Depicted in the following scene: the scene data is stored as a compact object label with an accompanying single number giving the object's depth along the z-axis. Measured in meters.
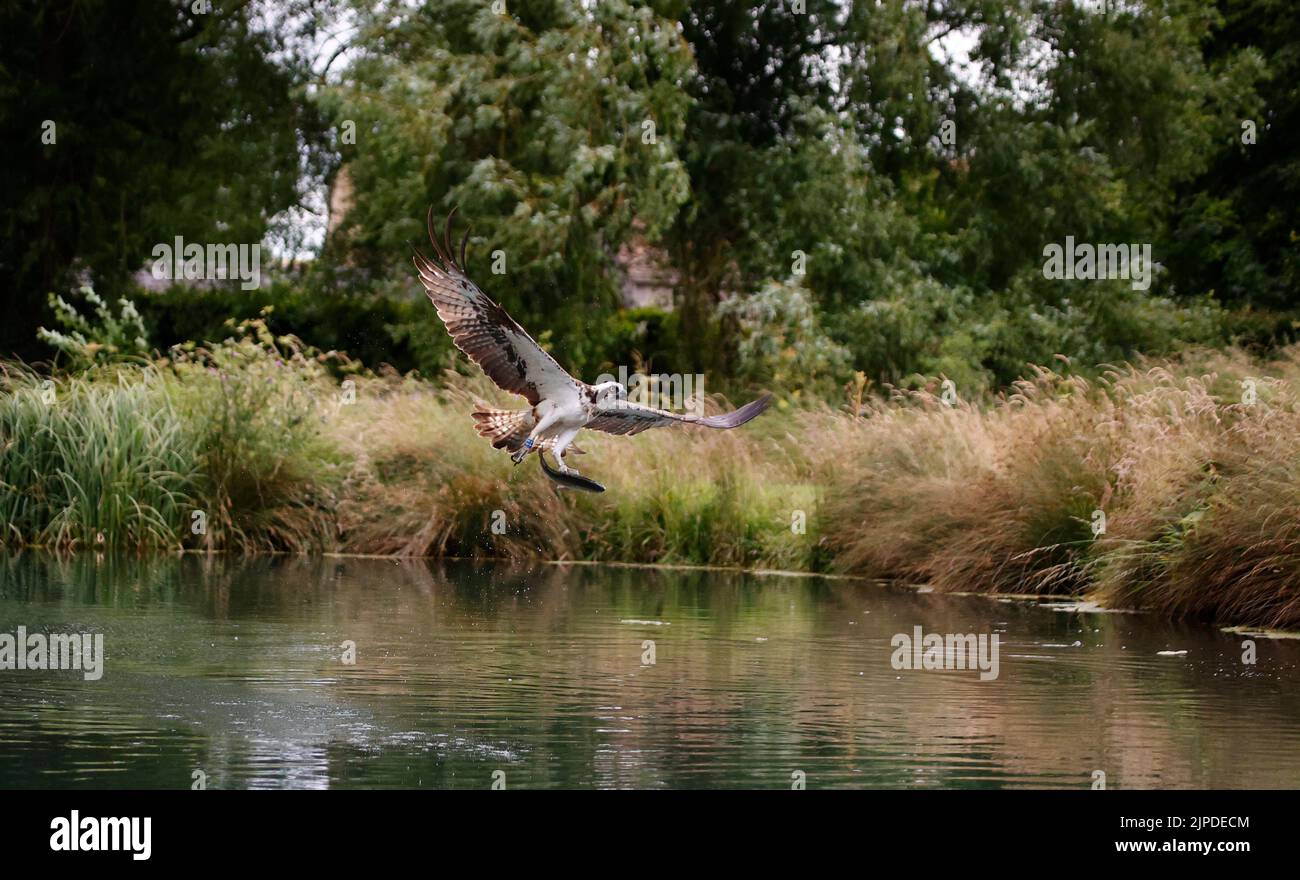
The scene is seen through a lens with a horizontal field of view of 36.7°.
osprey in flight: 12.46
